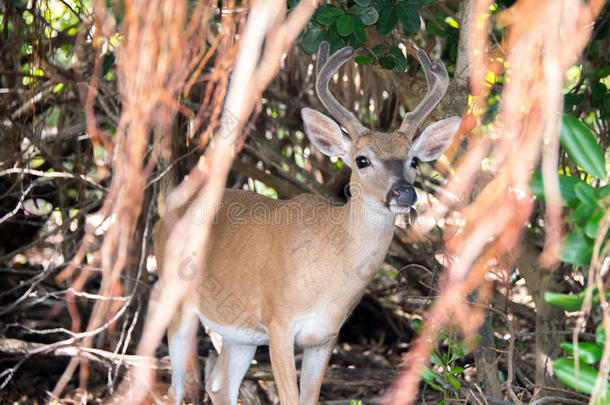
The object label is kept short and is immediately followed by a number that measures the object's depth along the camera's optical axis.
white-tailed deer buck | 8.46
